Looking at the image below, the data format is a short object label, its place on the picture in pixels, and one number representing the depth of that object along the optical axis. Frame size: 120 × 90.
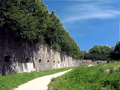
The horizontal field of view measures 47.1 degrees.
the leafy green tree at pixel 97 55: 79.22
